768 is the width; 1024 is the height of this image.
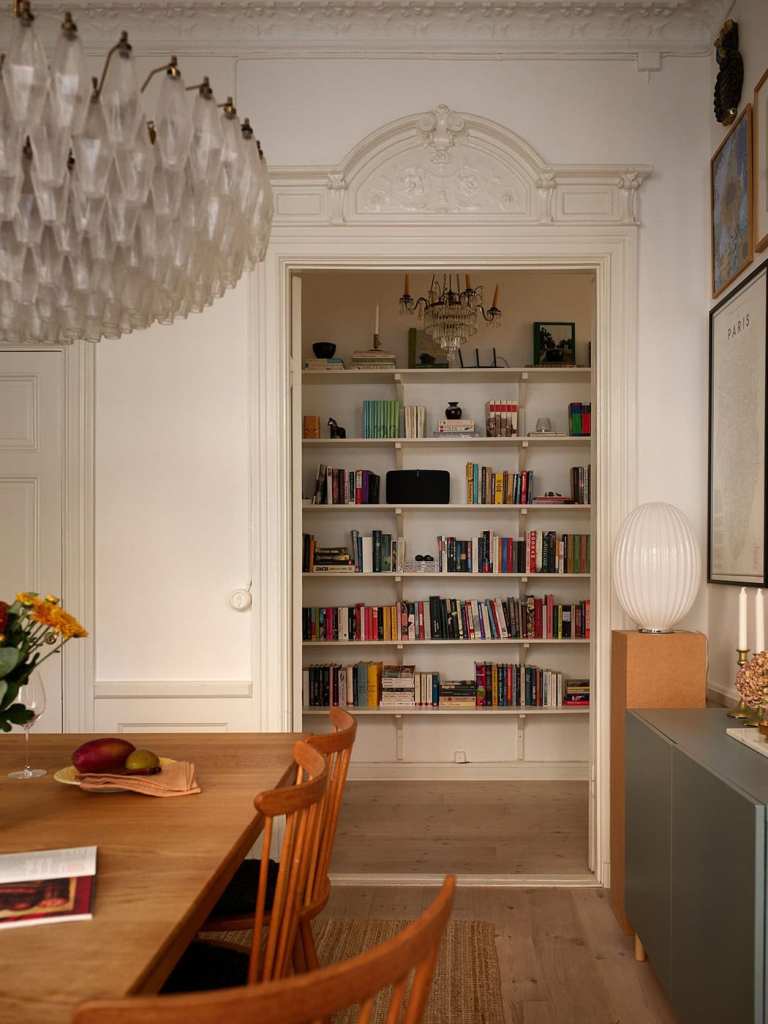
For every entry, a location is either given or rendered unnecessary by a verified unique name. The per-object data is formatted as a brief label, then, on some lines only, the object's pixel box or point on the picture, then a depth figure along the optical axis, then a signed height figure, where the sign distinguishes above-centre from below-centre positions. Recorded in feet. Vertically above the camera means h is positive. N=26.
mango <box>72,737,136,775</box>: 6.58 -1.84
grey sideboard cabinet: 5.82 -2.69
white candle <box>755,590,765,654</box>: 9.05 -1.14
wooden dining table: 3.65 -2.00
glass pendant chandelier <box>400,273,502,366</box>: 14.67 +3.19
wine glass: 6.50 -1.37
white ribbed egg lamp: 9.65 -0.62
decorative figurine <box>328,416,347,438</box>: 16.71 +1.44
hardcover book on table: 4.24 -1.93
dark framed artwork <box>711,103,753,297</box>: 9.45 +3.36
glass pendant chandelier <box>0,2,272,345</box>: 4.82 +1.89
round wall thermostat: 10.97 -1.13
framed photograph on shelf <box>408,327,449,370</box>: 16.83 +2.95
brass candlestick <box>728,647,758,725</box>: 8.31 -1.92
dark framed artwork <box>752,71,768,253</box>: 8.90 +3.47
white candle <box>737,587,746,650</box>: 9.54 -1.16
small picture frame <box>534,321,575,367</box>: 16.71 +3.10
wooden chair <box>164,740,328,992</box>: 4.97 -2.29
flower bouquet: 5.79 -0.88
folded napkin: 6.42 -2.00
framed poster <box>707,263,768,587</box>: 9.00 +0.80
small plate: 6.51 -2.00
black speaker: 16.38 +0.41
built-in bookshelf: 16.79 -0.44
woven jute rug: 8.13 -4.56
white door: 11.21 +0.45
